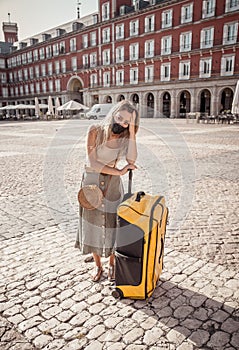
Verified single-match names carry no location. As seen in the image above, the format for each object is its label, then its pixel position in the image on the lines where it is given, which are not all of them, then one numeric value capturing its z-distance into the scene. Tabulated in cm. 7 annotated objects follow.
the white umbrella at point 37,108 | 3484
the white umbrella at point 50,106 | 3300
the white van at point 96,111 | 3132
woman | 247
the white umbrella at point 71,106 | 2930
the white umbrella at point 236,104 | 1398
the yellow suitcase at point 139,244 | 239
